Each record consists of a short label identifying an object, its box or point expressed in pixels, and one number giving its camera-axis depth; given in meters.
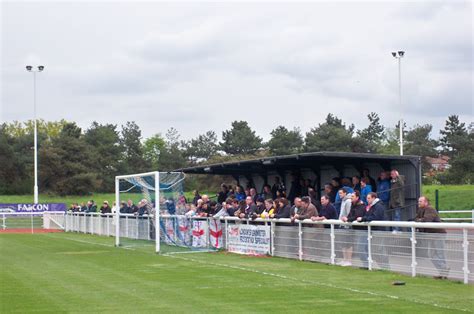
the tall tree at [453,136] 75.50
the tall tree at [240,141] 85.88
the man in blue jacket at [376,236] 17.11
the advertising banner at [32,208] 52.91
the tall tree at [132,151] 91.00
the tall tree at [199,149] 93.94
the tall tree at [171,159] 84.94
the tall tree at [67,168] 79.38
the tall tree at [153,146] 103.19
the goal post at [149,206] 26.64
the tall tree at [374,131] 89.85
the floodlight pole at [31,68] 58.97
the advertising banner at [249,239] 22.32
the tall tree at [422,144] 80.81
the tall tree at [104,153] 85.38
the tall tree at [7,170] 82.87
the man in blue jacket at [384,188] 22.14
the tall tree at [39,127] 118.19
